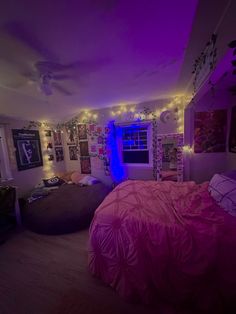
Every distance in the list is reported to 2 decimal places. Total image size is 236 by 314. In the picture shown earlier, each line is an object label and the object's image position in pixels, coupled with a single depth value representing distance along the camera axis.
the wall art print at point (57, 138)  4.44
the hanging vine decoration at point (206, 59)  1.30
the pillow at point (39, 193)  3.29
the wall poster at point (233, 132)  2.68
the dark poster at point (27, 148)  3.35
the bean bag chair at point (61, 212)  2.53
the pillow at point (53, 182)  3.81
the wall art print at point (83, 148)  4.51
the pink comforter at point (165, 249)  1.21
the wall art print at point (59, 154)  4.52
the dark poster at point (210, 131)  2.98
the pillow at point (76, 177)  4.18
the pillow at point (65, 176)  4.35
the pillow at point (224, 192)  1.56
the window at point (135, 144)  3.96
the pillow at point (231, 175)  1.86
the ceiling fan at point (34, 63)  1.33
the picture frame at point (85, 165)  4.55
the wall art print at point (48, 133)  4.10
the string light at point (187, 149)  3.29
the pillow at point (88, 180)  4.00
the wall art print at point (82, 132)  4.42
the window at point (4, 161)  3.08
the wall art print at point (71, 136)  4.59
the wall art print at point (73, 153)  4.70
